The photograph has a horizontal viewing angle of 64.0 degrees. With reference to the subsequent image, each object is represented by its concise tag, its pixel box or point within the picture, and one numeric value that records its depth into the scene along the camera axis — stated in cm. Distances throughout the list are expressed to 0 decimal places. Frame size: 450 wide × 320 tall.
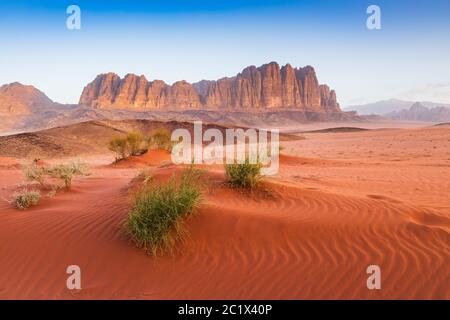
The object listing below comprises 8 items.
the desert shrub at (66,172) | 904
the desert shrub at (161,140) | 2473
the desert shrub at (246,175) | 751
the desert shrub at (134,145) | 2303
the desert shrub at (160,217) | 490
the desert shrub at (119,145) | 2258
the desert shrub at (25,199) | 711
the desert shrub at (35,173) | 893
